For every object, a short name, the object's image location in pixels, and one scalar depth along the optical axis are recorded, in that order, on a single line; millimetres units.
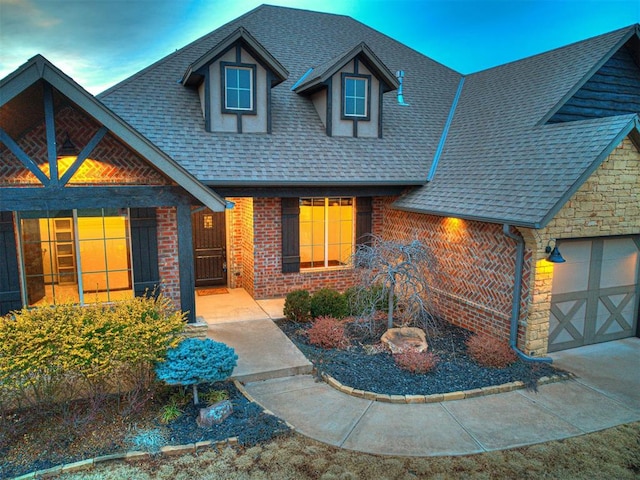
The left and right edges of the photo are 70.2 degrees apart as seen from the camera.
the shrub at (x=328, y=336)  8594
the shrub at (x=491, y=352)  7914
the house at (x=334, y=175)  7793
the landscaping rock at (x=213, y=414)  5961
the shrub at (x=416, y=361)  7590
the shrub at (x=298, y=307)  9859
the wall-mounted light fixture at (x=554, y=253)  7852
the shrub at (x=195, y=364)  5973
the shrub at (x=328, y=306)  9922
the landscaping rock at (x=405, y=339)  8383
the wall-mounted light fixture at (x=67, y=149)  7711
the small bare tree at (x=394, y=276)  8727
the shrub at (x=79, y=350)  5633
